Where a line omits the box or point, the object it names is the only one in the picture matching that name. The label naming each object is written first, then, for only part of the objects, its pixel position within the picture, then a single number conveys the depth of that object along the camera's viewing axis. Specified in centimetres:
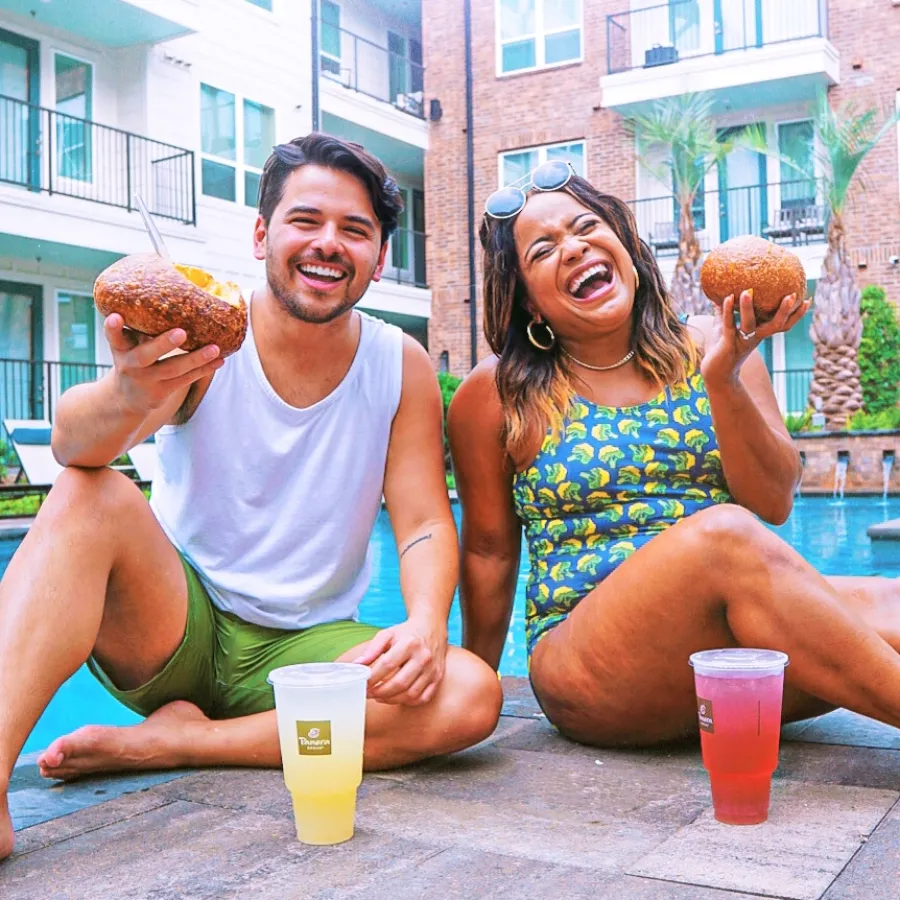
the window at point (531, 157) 1953
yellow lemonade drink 186
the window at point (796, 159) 1803
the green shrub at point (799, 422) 1561
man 236
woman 212
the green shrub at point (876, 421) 1508
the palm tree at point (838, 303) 1572
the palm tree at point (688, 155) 1672
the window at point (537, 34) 1961
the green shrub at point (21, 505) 1152
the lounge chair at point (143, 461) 1184
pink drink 190
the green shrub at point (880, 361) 1695
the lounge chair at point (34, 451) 1109
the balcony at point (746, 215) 1788
